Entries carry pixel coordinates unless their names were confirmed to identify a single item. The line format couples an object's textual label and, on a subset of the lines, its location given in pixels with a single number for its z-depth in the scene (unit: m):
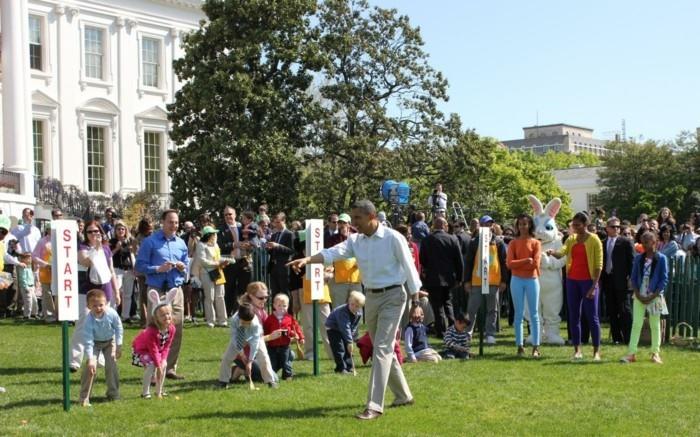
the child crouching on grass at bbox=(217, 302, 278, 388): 11.66
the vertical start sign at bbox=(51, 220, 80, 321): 9.98
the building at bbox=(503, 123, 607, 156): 194.62
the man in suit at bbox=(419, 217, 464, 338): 16.42
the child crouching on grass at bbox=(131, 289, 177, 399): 10.95
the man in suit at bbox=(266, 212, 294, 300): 16.78
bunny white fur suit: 16.03
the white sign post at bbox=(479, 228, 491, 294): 14.93
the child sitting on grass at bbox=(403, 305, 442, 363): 13.97
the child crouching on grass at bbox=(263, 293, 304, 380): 12.39
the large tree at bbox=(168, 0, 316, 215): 32.50
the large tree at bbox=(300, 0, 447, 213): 34.06
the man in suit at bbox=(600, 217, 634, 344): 16.33
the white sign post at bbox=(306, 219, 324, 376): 12.18
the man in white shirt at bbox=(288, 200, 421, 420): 9.84
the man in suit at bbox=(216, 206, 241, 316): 19.78
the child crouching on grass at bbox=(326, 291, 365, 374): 12.85
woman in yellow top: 13.94
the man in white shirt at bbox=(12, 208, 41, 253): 21.16
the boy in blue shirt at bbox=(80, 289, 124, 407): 10.69
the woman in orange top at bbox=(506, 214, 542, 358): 14.70
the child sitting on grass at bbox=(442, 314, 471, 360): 14.38
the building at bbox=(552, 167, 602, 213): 93.88
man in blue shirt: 12.23
